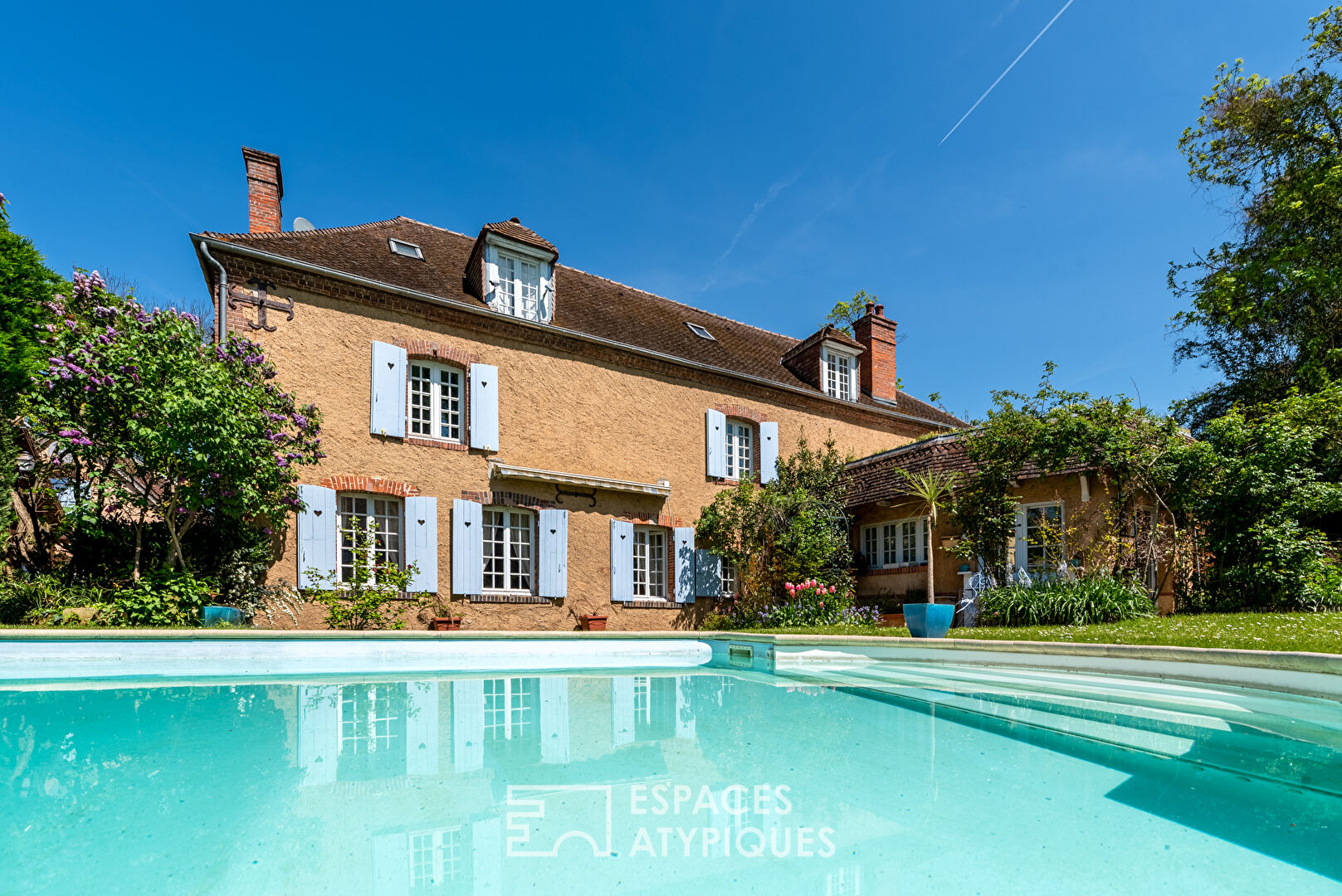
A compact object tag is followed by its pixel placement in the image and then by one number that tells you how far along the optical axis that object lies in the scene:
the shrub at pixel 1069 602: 9.27
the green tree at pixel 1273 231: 13.96
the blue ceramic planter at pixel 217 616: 7.73
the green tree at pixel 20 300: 12.15
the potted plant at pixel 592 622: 11.49
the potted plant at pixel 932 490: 11.29
